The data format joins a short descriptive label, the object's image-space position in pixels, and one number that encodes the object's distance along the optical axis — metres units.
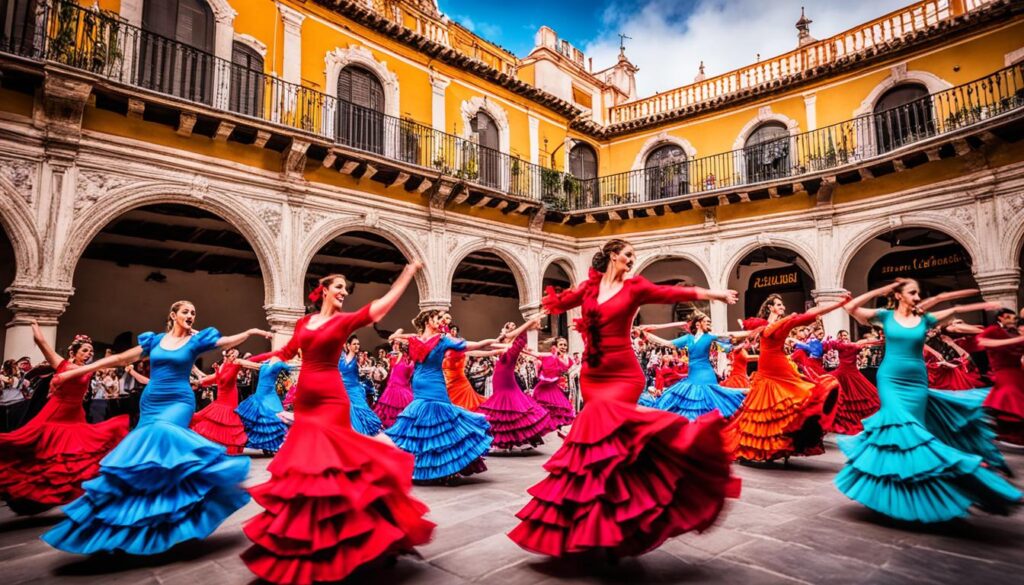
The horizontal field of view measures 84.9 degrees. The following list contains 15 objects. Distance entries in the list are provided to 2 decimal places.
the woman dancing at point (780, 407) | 6.11
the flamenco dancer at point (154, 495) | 3.56
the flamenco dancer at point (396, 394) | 9.64
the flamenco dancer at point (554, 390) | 9.73
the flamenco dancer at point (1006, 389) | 7.07
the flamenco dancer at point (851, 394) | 8.47
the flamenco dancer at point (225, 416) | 7.93
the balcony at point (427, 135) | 9.72
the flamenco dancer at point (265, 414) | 8.37
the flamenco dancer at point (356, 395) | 8.40
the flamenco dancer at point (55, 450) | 4.89
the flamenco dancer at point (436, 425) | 5.95
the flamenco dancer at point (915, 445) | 3.91
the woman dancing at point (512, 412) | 8.07
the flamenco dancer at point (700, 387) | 7.51
